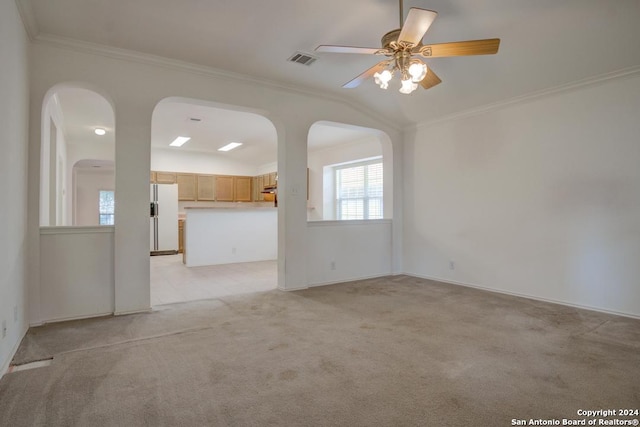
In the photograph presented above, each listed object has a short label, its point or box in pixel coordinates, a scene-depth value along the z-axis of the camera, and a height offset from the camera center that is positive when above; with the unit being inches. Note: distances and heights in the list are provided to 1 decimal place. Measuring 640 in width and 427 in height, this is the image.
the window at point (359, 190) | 290.0 +20.8
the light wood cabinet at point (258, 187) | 386.6 +30.5
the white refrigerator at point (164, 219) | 328.2 -2.9
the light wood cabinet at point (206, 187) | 367.6 +29.9
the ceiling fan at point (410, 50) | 88.9 +44.1
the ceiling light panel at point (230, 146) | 311.3 +63.5
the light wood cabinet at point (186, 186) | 355.6 +30.1
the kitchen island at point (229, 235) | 265.0 -15.5
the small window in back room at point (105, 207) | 404.2 +10.8
